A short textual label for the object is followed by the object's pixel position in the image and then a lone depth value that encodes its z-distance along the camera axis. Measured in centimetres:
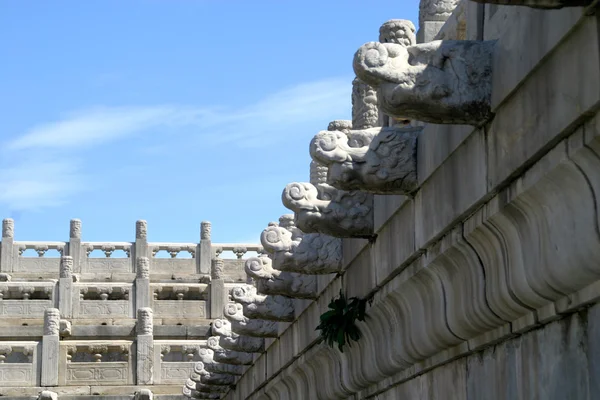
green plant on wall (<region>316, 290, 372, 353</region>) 1060
